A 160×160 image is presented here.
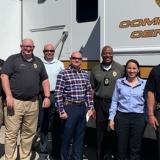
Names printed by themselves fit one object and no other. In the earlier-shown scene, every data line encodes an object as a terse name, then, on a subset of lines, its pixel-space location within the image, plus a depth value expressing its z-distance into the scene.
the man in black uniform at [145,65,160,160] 2.28
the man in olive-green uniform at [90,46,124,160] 2.75
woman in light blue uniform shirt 2.49
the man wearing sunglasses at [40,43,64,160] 3.08
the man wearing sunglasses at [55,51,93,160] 2.66
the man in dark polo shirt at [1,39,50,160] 2.71
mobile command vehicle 2.66
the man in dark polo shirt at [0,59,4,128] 2.93
